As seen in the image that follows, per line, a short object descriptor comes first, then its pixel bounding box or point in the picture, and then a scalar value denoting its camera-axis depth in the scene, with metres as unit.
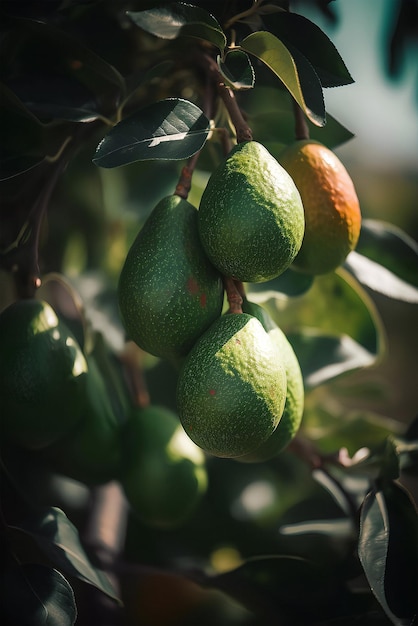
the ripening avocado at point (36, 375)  0.73
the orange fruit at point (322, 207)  0.71
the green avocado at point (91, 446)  0.86
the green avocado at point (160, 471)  0.87
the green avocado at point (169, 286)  0.64
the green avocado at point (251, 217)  0.61
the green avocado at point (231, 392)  0.60
